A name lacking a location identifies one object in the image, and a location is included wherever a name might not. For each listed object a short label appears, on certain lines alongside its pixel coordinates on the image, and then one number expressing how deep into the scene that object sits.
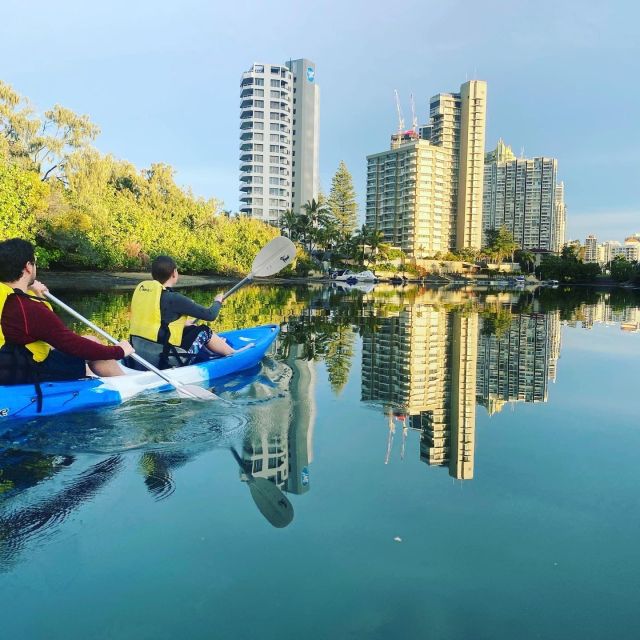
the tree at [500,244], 101.06
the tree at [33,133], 29.69
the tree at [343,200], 92.31
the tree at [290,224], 78.31
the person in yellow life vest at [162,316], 6.55
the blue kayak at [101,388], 5.11
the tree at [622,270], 83.93
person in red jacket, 4.69
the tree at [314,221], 78.62
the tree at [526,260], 105.50
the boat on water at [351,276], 65.36
